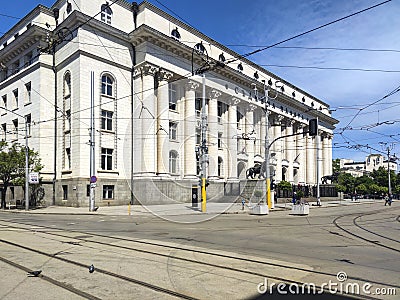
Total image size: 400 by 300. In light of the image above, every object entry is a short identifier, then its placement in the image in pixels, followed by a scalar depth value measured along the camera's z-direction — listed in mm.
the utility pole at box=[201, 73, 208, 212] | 25453
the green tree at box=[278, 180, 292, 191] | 51156
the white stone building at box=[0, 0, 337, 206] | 35750
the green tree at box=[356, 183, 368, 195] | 76269
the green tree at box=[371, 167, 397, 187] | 87306
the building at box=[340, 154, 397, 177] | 146000
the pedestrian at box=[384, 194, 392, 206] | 46656
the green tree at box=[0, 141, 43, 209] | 33094
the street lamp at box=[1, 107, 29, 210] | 32688
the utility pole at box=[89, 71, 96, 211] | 30125
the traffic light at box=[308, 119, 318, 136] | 23053
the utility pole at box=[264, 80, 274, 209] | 29911
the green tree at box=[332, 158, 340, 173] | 112550
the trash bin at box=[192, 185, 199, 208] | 32103
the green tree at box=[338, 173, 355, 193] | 84100
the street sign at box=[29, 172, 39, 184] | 32562
